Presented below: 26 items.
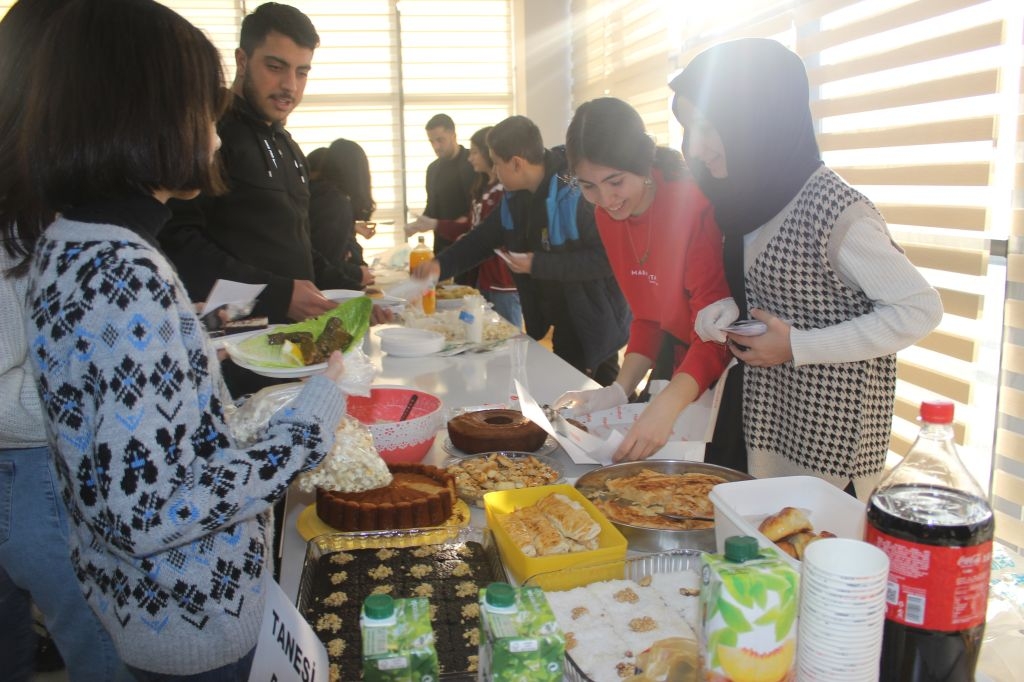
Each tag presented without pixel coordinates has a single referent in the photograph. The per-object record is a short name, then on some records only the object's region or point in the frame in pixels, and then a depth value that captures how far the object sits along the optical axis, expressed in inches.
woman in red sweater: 72.6
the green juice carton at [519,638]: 25.9
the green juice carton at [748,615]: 25.0
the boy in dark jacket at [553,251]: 125.0
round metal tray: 47.1
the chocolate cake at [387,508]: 51.0
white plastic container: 39.4
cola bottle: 26.4
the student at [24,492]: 41.2
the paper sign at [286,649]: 32.4
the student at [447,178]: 219.9
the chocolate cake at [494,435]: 64.7
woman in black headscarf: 56.5
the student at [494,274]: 173.9
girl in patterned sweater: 33.0
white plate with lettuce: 63.5
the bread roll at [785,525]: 37.5
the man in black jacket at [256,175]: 90.1
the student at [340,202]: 156.5
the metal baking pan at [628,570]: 39.6
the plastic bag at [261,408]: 47.8
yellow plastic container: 42.0
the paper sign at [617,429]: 63.0
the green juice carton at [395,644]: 25.9
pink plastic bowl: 62.3
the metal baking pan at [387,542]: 43.8
